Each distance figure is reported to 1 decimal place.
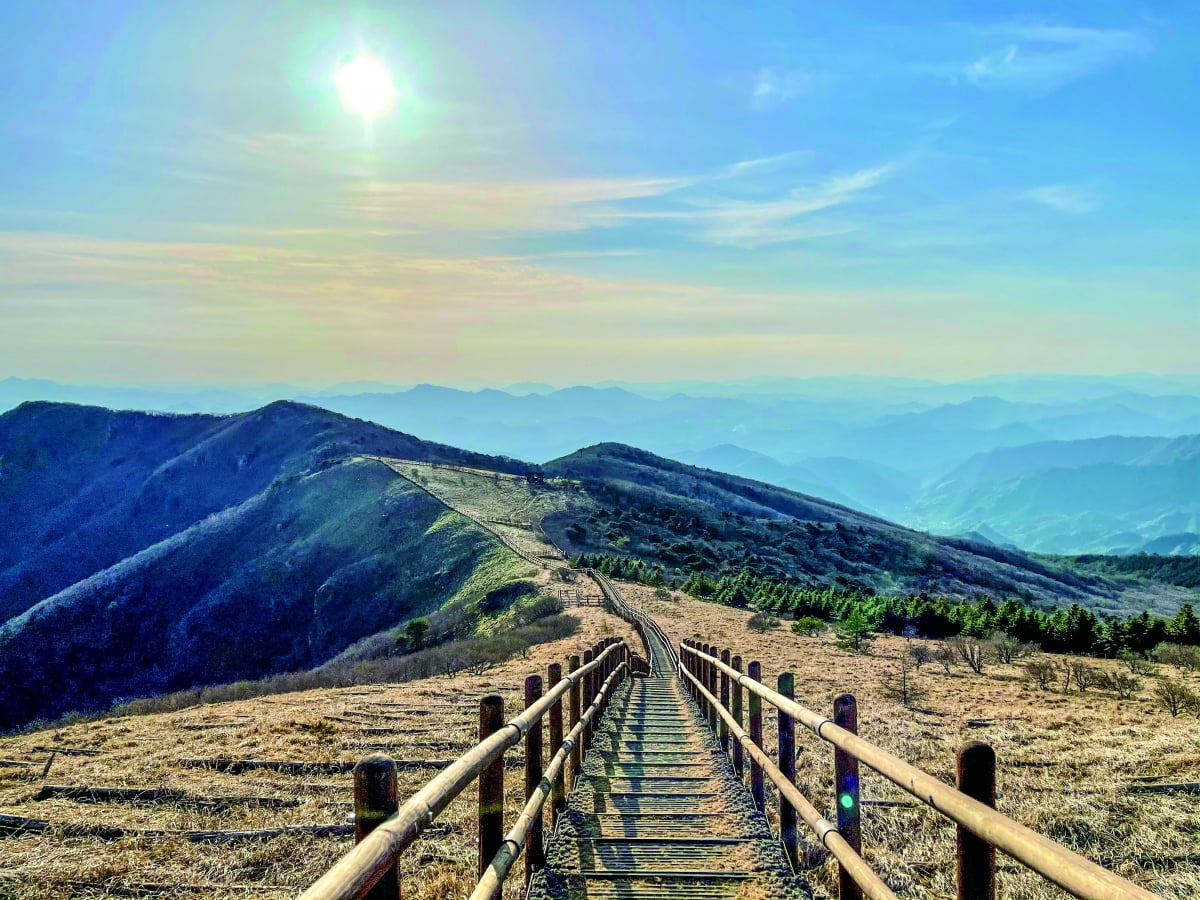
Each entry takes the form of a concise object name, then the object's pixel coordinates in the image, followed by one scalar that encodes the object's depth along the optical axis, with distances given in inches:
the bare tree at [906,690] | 605.2
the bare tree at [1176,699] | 529.7
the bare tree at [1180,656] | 749.9
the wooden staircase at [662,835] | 189.3
